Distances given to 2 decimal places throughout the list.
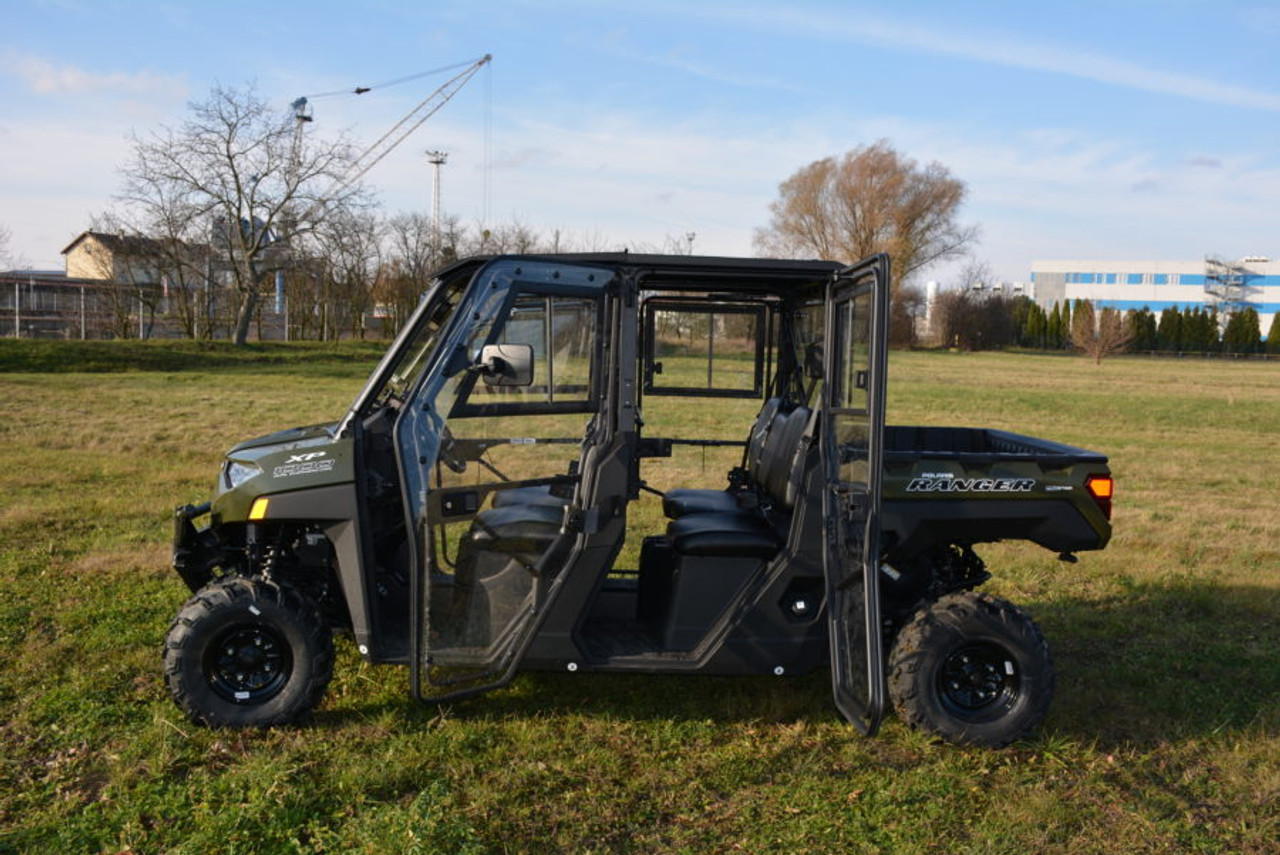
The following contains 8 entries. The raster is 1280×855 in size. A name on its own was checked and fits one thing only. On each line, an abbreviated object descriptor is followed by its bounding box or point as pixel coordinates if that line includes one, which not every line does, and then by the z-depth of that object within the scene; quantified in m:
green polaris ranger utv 4.15
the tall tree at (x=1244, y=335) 71.62
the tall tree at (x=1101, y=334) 58.31
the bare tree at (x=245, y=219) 35.28
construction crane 36.53
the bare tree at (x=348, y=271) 37.16
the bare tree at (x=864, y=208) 60.09
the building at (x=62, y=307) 34.28
